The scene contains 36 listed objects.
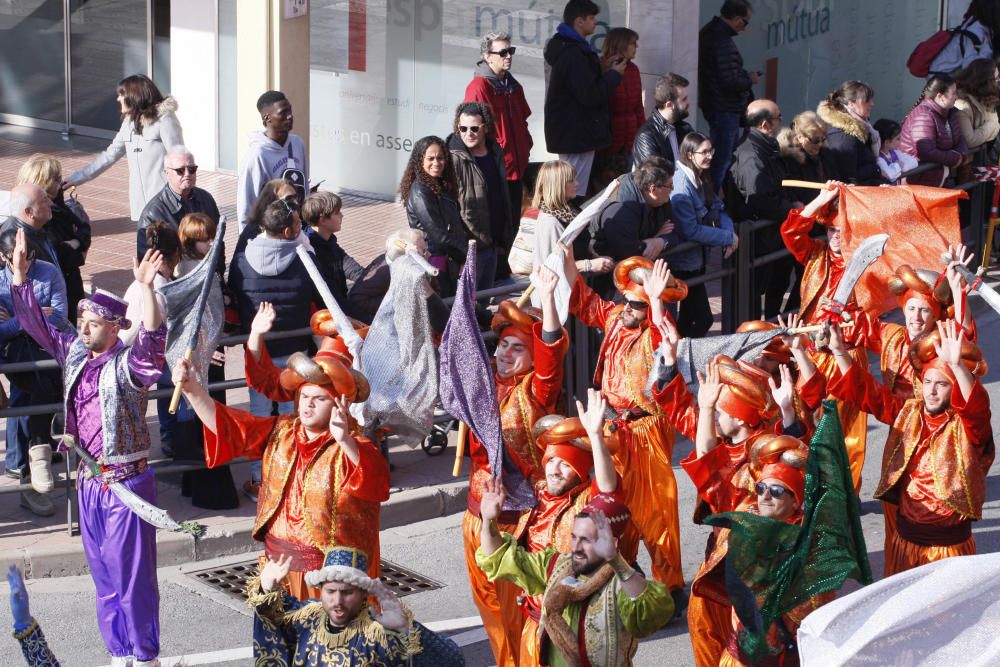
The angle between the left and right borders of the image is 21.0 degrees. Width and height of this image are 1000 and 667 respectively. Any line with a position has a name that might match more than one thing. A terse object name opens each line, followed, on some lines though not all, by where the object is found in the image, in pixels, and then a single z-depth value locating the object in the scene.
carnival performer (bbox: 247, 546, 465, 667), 9.15
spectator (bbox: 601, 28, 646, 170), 20.51
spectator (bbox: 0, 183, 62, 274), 14.92
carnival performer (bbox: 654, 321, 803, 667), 10.95
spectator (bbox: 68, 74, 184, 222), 18.08
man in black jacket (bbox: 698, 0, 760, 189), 22.17
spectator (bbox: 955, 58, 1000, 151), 22.72
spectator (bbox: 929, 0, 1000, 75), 24.85
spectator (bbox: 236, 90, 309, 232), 17.66
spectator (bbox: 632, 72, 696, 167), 18.95
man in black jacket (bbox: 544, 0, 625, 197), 20.09
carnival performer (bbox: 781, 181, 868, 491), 14.94
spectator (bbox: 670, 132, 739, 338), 17.69
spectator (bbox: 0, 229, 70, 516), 14.23
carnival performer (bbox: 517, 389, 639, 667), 10.49
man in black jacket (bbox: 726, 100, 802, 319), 18.74
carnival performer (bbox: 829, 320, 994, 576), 11.61
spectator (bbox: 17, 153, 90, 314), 16.12
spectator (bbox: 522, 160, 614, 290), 16.23
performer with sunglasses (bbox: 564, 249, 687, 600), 12.84
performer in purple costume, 11.45
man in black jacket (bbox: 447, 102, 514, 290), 17.46
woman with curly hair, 16.59
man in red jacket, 19.61
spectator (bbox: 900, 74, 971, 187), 21.71
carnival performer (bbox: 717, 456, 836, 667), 10.15
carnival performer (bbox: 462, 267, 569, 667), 11.71
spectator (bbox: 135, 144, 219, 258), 15.94
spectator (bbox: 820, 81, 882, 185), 19.95
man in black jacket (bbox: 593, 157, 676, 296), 16.84
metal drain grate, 13.87
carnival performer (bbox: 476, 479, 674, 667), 9.57
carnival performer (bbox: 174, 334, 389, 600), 10.96
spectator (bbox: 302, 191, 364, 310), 15.41
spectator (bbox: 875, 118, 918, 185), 21.22
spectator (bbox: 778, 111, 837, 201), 19.16
